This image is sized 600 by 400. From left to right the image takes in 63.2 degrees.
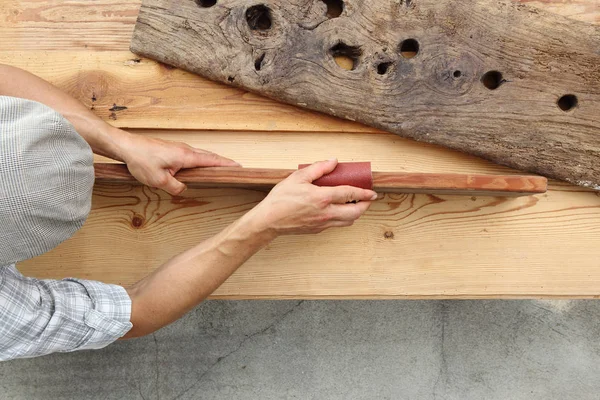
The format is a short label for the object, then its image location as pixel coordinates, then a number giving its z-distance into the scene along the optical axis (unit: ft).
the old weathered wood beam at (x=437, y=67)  4.02
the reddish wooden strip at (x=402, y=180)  3.64
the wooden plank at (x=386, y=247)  4.30
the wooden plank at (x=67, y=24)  4.31
